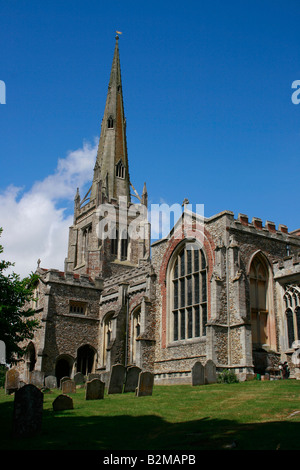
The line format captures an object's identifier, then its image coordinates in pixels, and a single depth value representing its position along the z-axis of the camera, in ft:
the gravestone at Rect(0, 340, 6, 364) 57.93
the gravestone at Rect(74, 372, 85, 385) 91.10
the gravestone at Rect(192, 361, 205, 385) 68.64
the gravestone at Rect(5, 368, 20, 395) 75.56
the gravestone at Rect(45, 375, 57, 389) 90.75
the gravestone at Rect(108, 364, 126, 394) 65.41
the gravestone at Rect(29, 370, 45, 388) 87.44
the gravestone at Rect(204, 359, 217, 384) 70.28
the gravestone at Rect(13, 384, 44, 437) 36.70
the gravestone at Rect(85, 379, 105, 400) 58.13
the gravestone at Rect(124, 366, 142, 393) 68.03
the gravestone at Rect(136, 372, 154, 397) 59.41
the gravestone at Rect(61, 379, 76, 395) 68.95
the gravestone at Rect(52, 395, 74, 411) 50.11
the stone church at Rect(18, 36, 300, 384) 79.00
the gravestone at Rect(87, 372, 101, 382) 79.05
